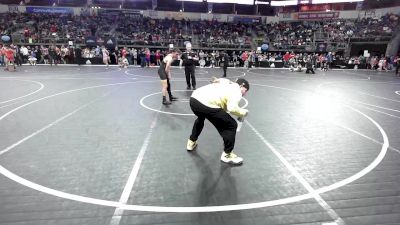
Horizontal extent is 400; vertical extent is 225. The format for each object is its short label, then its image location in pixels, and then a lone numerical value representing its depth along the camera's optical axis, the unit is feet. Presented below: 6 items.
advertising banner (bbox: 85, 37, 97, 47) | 94.22
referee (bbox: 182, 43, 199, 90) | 40.03
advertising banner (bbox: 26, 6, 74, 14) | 118.01
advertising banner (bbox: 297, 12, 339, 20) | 125.80
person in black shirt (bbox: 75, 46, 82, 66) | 81.34
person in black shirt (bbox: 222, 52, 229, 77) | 57.58
